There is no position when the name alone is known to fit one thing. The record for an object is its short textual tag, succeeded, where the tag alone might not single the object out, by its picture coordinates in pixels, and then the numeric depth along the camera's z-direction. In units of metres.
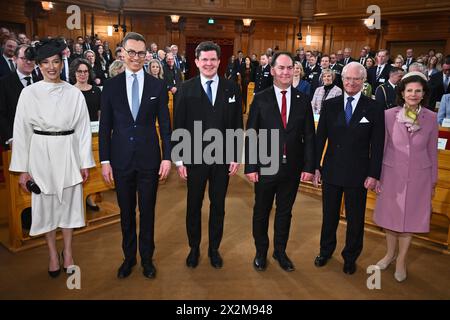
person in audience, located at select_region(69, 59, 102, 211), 3.91
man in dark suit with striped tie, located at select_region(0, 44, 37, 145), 3.31
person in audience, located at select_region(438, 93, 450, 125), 4.68
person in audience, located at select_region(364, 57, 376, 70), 9.23
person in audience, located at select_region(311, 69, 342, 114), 4.99
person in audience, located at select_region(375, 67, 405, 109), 5.01
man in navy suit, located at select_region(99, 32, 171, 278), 2.55
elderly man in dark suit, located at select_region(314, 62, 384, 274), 2.71
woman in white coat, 2.53
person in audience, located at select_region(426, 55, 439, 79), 8.81
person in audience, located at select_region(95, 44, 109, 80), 9.12
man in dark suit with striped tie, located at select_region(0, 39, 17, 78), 5.04
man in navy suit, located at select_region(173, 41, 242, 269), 2.69
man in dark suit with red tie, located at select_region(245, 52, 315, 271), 2.75
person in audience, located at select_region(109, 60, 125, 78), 4.82
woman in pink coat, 2.69
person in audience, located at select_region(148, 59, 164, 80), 6.01
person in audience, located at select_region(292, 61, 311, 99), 5.45
